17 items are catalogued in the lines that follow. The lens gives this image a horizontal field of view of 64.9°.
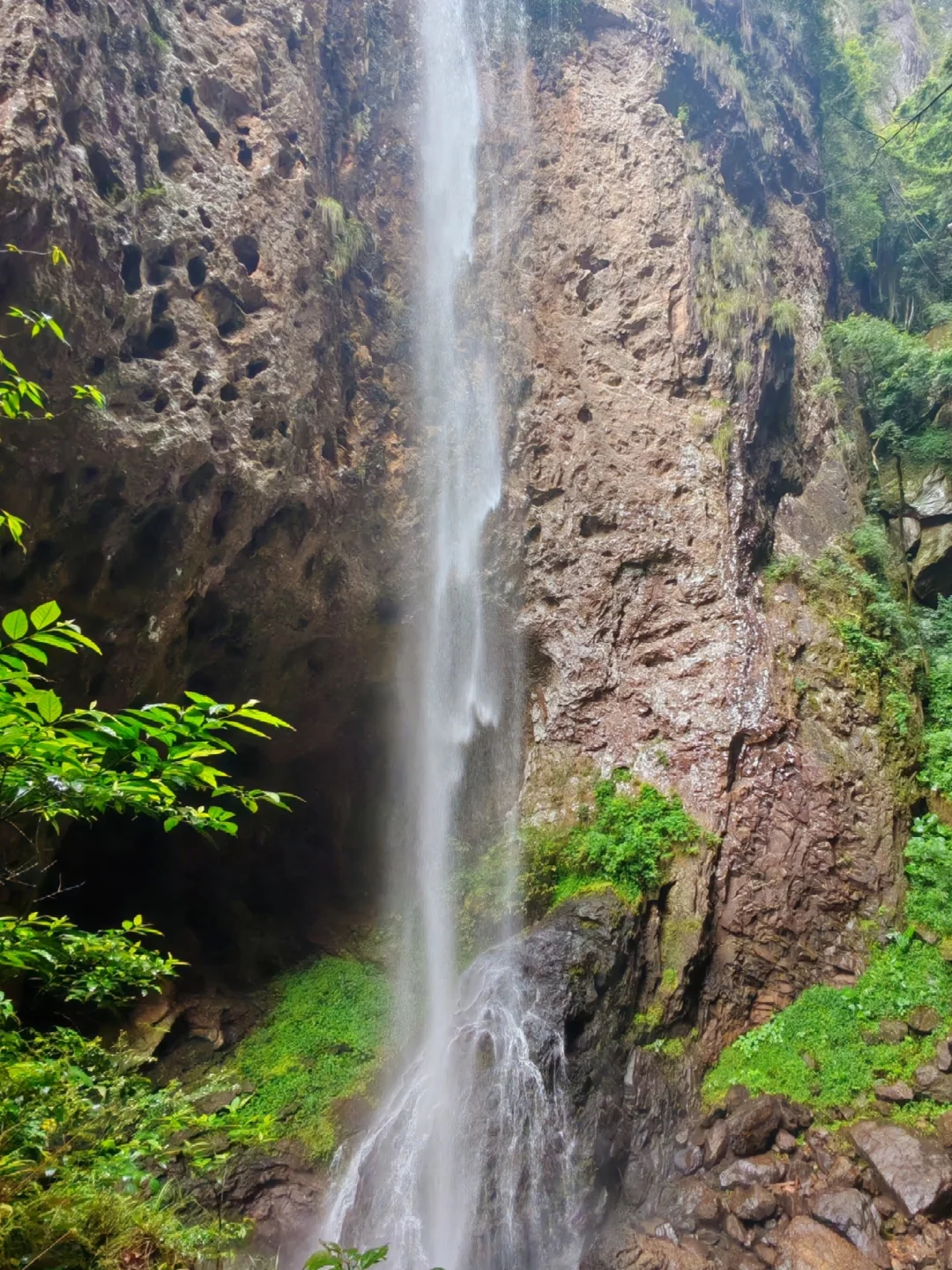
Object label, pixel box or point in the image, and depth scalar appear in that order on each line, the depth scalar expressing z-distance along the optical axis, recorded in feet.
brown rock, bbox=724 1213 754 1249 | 20.06
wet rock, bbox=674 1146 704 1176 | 22.61
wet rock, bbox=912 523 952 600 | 39.27
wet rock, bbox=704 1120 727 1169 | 22.54
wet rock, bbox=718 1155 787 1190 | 21.54
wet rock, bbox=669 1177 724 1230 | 21.01
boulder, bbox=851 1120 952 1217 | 19.52
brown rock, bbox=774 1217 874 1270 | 18.78
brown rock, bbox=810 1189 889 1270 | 19.13
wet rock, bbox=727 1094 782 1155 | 22.50
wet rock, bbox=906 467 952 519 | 40.16
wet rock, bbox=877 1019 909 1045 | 24.40
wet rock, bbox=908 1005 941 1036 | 24.43
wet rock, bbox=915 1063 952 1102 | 22.39
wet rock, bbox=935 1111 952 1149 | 21.13
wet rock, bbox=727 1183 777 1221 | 20.57
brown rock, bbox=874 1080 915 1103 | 22.53
